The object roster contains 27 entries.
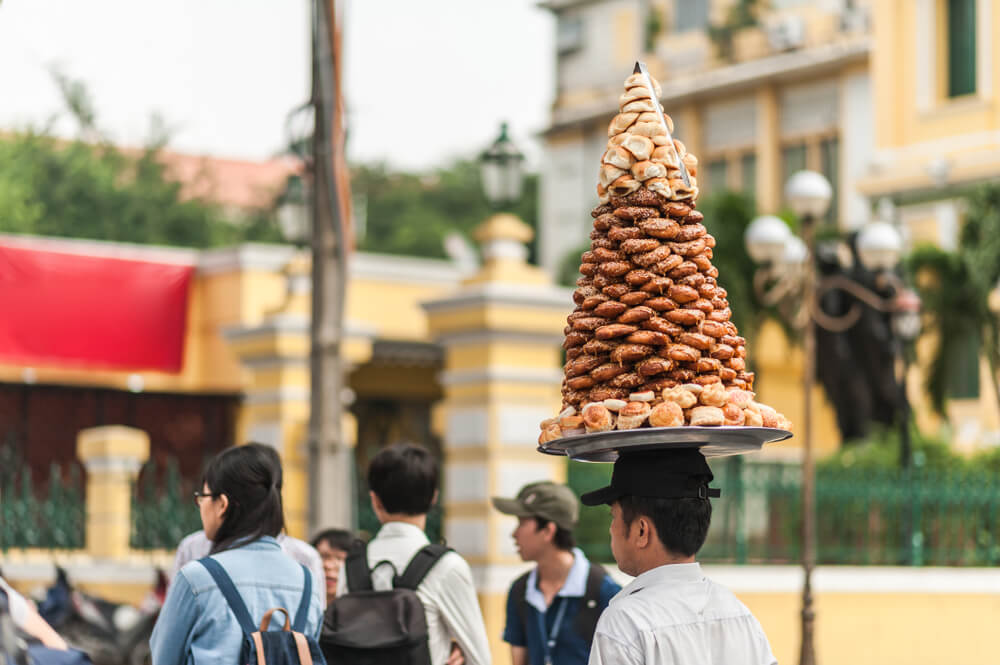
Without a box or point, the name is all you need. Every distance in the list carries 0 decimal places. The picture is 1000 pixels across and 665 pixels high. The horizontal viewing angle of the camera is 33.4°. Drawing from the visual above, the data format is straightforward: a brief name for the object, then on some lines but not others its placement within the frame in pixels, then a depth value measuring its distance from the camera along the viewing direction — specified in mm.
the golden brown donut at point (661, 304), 4566
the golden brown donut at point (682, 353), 4512
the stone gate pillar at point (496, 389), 13016
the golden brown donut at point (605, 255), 4668
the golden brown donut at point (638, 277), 4590
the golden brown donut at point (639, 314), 4551
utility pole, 10867
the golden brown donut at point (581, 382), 4617
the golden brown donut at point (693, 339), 4555
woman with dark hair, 4832
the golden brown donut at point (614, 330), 4547
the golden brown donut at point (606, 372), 4539
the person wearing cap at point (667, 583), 4035
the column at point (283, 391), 15109
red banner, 22859
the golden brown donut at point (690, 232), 4656
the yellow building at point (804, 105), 26656
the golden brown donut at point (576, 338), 4707
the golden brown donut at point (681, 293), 4594
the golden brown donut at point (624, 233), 4645
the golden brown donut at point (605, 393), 4504
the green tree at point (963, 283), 24578
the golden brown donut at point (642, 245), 4605
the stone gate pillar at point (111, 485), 16875
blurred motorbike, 13312
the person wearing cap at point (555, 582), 6891
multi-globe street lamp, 13891
